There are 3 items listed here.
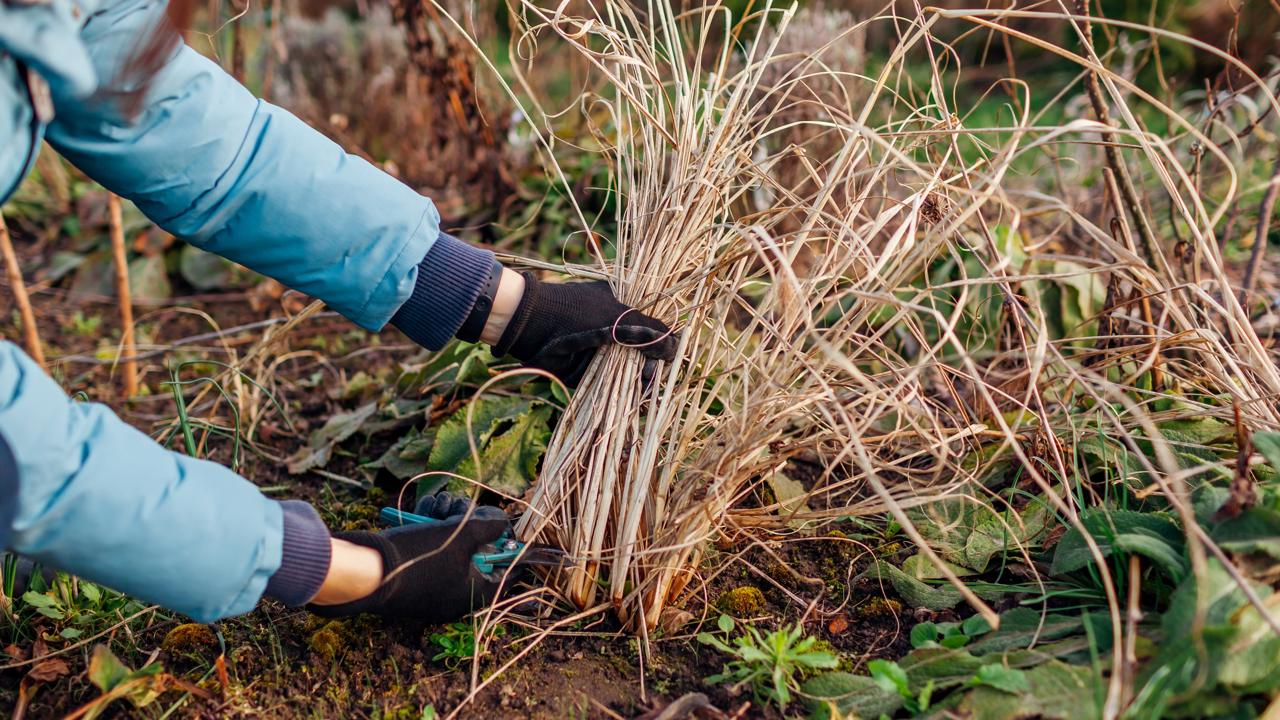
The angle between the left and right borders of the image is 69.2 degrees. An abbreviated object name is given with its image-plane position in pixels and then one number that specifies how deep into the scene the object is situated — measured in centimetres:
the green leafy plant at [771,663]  125
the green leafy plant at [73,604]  147
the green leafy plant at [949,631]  133
